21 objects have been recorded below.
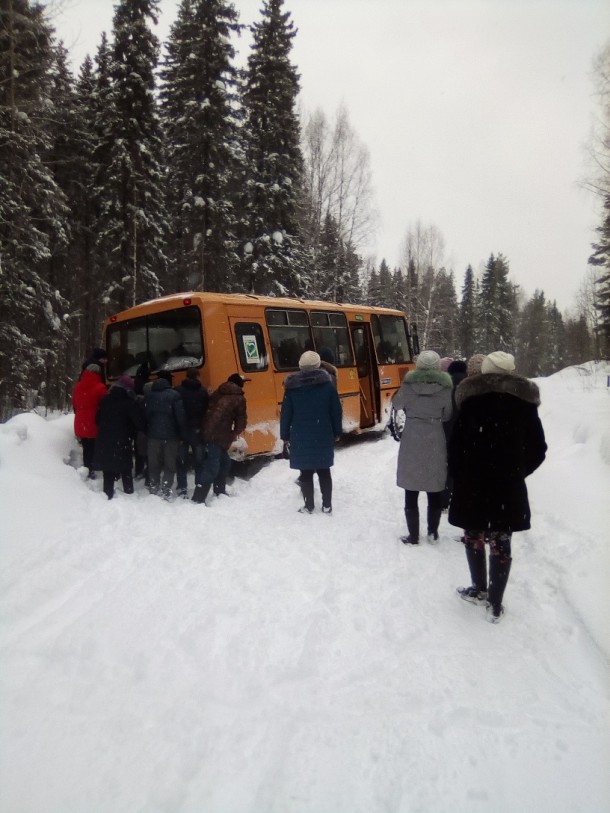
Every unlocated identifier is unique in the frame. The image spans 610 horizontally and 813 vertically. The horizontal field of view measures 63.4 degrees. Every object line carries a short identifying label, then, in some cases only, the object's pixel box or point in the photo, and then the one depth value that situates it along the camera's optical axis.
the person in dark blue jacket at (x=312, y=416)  6.07
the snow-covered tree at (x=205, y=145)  18.44
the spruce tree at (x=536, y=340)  67.06
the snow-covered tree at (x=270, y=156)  19.91
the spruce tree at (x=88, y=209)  20.30
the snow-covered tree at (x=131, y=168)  17.58
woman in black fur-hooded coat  3.57
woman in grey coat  4.94
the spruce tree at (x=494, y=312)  55.94
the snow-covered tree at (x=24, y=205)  11.78
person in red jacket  6.85
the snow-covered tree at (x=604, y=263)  16.89
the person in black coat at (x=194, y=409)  6.83
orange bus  7.69
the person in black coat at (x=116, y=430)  6.42
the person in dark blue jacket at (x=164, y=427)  6.72
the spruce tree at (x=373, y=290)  45.52
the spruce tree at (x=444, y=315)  46.31
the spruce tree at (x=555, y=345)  70.75
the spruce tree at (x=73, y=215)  20.24
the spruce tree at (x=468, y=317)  56.94
